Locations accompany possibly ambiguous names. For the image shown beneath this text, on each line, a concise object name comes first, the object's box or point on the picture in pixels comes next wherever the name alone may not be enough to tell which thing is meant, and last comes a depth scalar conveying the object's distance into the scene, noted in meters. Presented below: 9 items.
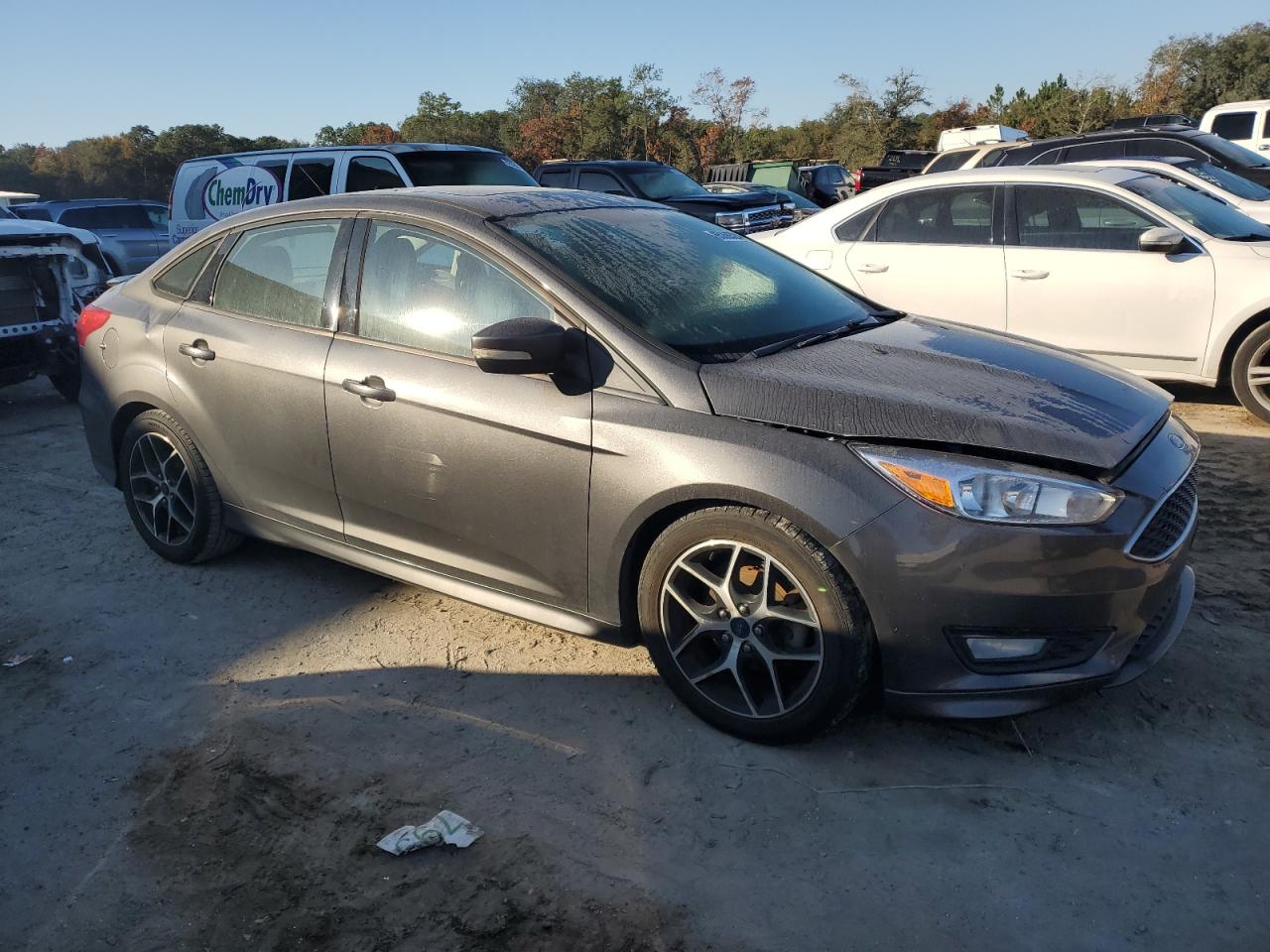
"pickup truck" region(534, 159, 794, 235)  13.55
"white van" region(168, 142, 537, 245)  9.56
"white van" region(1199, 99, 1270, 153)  17.20
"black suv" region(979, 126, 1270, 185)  11.80
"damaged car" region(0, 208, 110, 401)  7.30
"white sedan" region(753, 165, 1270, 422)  6.04
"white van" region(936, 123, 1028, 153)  22.56
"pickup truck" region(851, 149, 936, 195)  20.52
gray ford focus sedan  2.66
